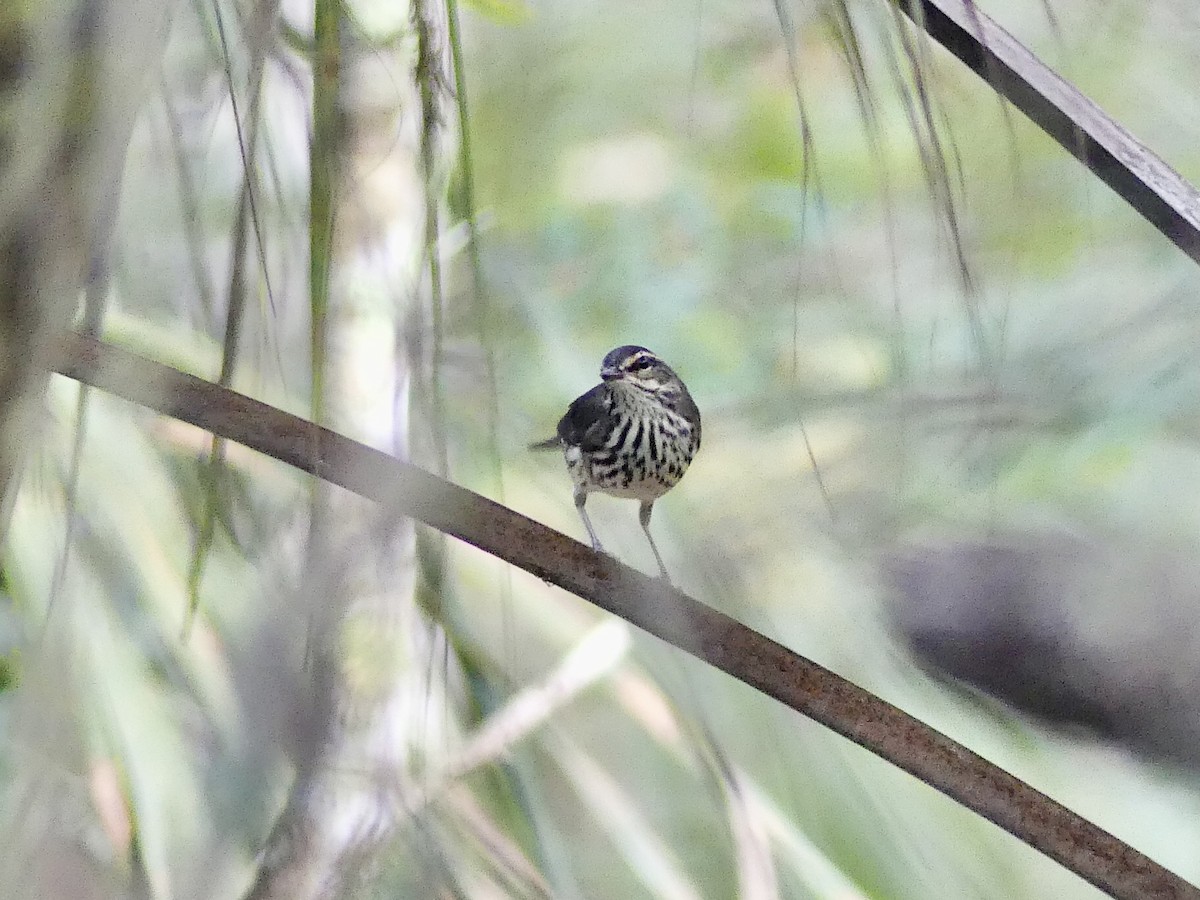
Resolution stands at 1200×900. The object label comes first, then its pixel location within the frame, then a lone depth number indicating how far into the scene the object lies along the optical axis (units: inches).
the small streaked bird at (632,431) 428.3
